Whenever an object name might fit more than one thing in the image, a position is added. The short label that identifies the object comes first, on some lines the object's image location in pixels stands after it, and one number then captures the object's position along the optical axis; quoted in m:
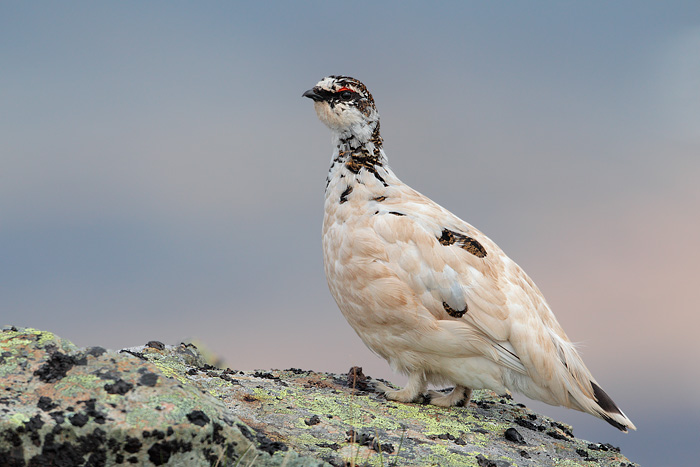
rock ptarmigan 14.16
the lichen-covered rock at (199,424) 8.12
